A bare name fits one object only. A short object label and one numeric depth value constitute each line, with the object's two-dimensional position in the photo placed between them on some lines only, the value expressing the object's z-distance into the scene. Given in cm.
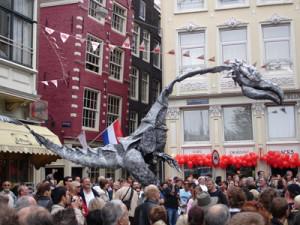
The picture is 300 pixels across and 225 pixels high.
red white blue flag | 1623
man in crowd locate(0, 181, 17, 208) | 969
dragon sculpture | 1127
